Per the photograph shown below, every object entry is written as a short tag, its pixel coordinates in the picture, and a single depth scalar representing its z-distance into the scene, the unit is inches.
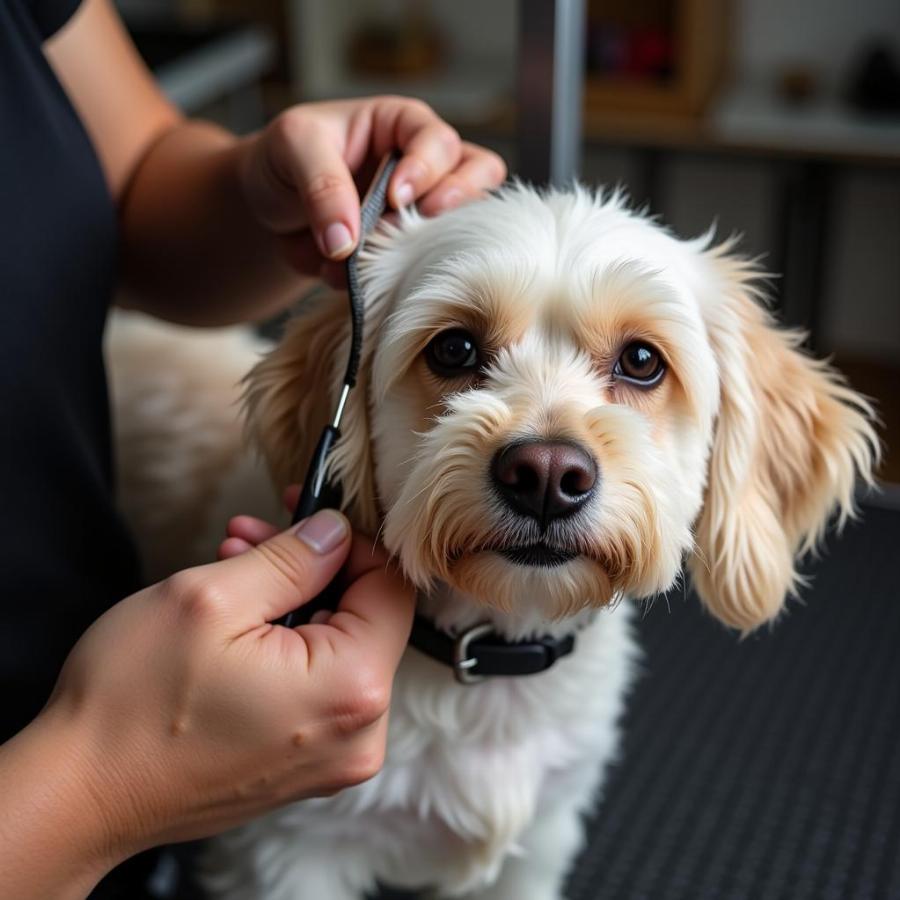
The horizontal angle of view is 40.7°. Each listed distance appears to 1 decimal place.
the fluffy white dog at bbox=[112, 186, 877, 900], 26.9
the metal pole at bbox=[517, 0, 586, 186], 40.1
